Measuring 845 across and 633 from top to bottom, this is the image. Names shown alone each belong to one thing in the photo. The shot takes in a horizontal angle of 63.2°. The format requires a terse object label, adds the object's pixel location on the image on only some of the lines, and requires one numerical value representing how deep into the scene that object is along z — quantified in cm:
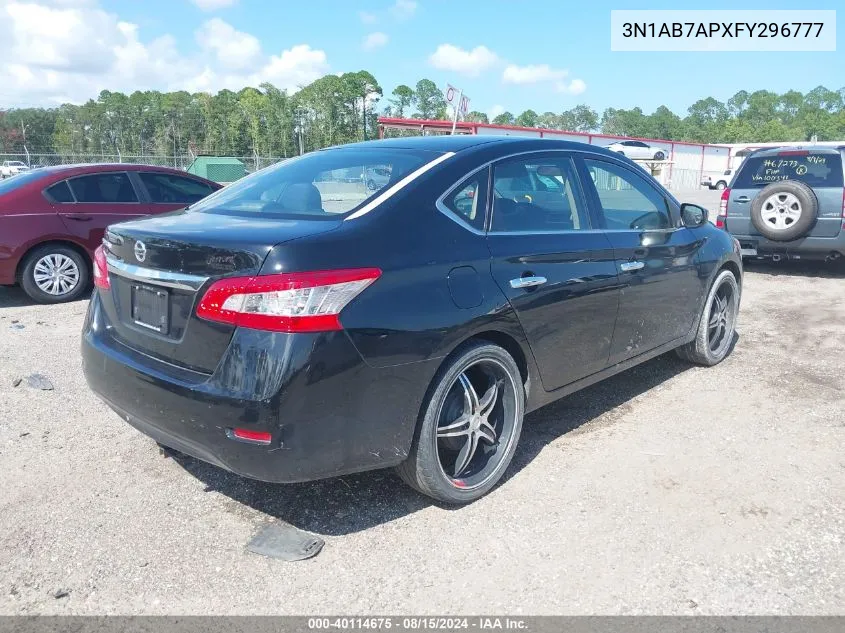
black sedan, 256
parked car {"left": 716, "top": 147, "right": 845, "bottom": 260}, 845
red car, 734
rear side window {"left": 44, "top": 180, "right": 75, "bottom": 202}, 759
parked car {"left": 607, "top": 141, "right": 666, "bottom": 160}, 3816
